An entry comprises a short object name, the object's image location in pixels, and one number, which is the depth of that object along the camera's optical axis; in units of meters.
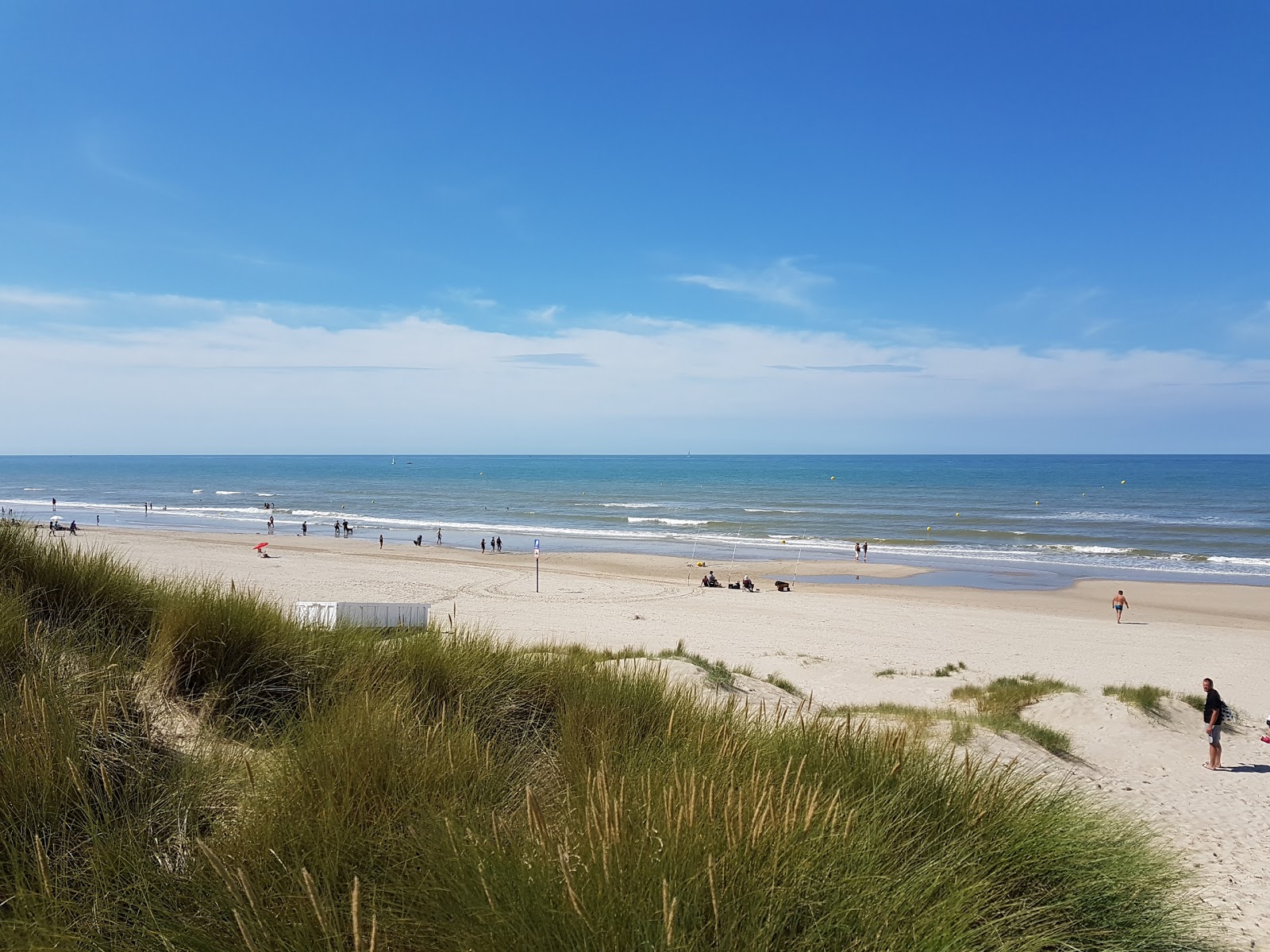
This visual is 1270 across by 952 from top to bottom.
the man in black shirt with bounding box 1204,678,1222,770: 12.17
